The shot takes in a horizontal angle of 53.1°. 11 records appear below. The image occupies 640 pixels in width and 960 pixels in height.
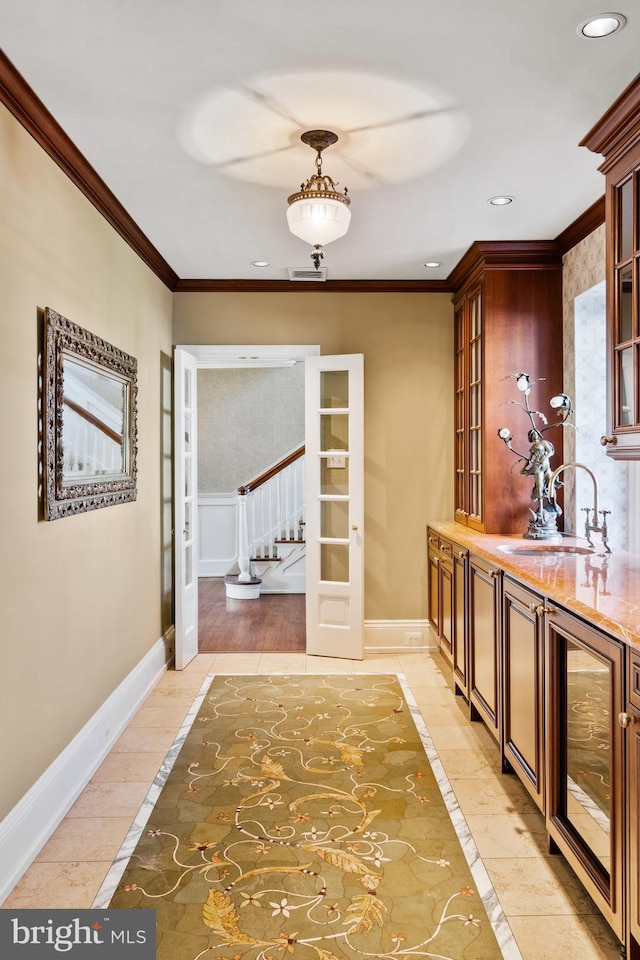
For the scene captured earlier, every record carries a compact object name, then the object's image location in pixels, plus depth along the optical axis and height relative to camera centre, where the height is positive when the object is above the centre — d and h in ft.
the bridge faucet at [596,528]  9.39 -0.72
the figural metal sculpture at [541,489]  11.75 -0.15
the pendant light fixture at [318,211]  8.81 +3.77
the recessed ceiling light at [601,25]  6.22 +4.49
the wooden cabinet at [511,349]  12.98 +2.69
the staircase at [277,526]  23.36 -1.61
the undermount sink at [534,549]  10.59 -1.13
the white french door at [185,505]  14.61 -0.52
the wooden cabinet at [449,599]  12.06 -2.47
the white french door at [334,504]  15.10 -0.53
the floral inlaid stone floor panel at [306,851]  6.15 -4.32
